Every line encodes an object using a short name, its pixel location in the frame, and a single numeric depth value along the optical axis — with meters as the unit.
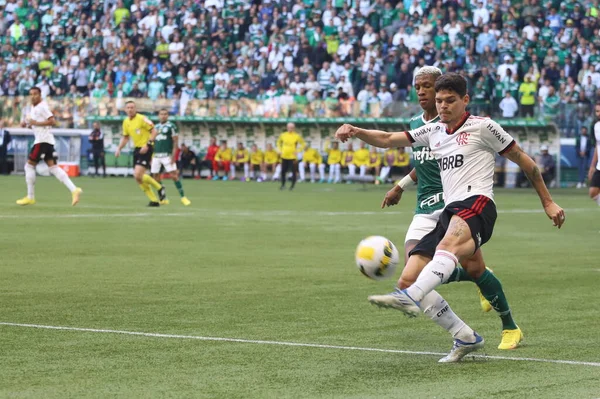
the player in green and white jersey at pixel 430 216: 8.38
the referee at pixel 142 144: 26.92
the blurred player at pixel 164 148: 29.64
